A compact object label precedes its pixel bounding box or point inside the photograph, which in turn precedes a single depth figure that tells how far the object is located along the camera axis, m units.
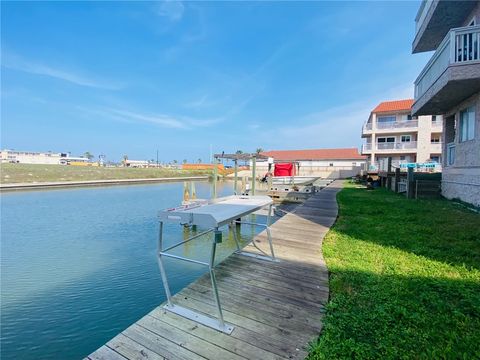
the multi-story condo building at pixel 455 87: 7.16
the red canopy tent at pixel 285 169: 21.83
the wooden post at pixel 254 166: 11.08
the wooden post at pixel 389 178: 16.00
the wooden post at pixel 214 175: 9.97
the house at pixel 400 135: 25.81
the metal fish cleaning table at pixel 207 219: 2.46
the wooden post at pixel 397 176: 13.51
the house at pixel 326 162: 37.47
